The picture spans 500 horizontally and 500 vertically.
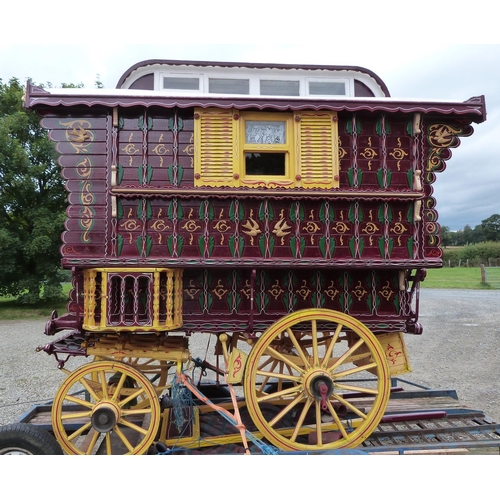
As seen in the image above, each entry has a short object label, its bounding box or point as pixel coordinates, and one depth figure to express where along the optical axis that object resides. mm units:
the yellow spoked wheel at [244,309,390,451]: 4078
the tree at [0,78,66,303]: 15391
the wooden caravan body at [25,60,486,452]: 4246
